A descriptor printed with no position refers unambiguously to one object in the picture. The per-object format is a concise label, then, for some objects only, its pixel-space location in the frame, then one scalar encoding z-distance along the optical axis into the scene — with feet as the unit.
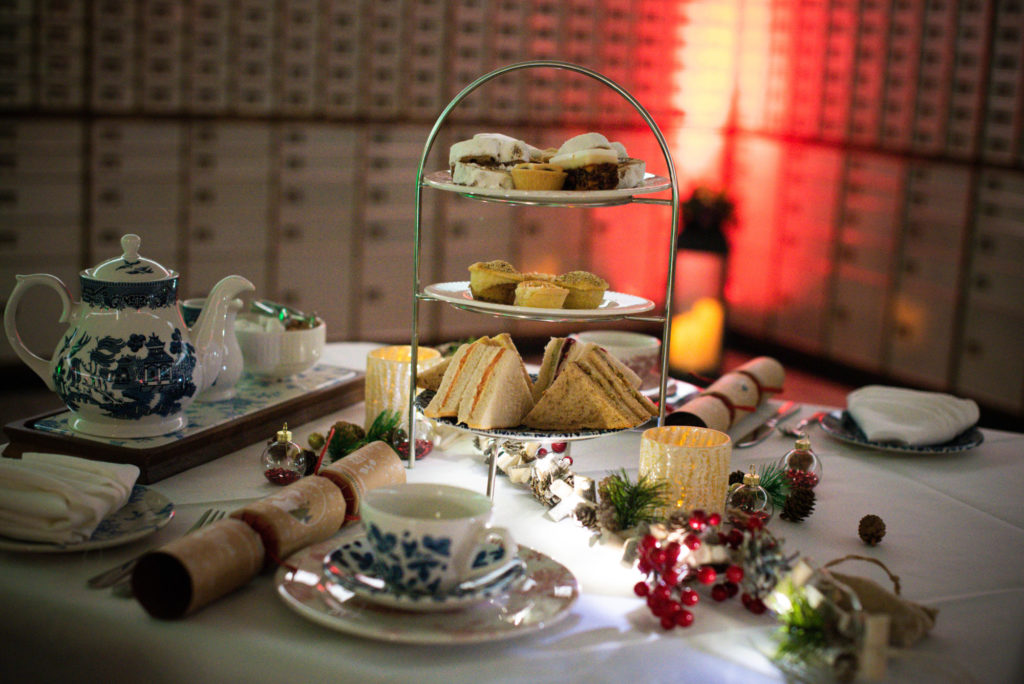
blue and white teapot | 3.79
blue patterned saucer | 2.72
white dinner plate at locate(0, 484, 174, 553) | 3.04
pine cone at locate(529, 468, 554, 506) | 3.78
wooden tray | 3.82
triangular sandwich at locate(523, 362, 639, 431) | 3.72
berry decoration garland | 2.90
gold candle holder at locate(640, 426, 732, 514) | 3.46
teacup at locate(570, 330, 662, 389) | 5.06
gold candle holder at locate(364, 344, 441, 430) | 4.43
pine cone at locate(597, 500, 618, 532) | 3.44
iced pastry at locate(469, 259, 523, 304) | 3.97
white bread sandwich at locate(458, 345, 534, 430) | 3.65
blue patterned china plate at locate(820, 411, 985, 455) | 4.65
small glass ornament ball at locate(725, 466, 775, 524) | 3.64
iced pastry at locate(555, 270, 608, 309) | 3.94
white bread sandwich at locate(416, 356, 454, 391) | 4.18
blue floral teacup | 2.72
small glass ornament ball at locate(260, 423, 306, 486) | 3.86
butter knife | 4.80
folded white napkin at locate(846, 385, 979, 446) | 4.68
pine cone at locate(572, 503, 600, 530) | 3.53
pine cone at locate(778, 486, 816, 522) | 3.74
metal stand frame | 3.83
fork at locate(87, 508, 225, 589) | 2.92
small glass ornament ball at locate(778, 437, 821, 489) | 3.98
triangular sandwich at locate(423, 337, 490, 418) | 3.80
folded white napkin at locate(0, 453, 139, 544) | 3.05
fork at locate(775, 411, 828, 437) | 4.95
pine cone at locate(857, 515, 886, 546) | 3.53
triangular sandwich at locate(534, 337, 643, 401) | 3.95
